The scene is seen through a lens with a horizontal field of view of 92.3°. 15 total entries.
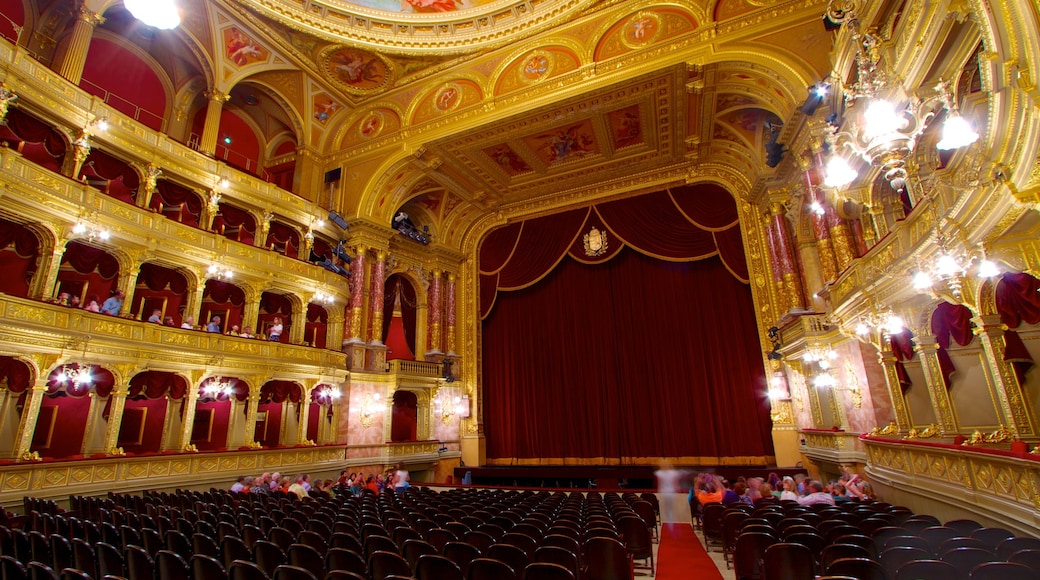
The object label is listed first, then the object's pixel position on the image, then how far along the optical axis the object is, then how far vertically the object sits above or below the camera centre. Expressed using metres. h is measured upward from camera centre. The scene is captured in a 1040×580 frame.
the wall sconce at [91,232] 10.64 +4.57
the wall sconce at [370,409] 15.62 +0.96
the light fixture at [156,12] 6.16 +5.25
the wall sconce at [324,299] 15.85 +4.41
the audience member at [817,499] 7.30 -1.04
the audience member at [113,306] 11.34 +3.13
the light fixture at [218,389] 12.88 +1.43
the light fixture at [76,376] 10.58 +1.52
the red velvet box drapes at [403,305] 19.12 +5.03
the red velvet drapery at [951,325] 7.72 +1.46
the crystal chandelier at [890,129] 4.65 +2.72
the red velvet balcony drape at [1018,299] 6.38 +1.50
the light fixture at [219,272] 13.19 +4.46
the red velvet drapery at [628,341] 16.98 +3.32
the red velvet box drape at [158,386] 12.02 +1.45
